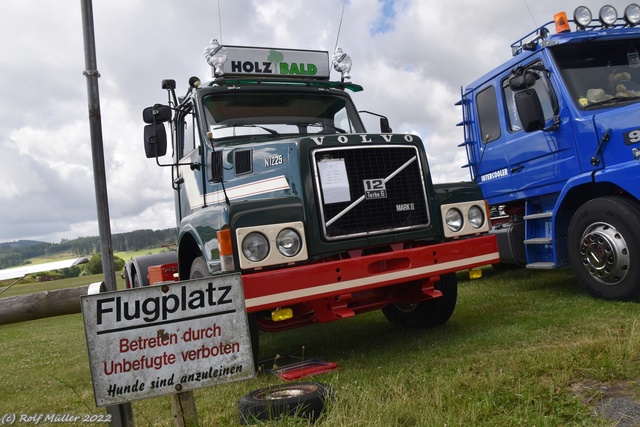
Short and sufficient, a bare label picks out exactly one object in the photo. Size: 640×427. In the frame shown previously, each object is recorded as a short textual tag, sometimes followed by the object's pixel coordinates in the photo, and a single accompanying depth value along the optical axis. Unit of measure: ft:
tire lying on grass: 10.19
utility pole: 11.35
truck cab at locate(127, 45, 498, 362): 14.24
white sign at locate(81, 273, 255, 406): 8.98
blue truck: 19.06
